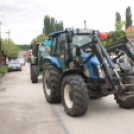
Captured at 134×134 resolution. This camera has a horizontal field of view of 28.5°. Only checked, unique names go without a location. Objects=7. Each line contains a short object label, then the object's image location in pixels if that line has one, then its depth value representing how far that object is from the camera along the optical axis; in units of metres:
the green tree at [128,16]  71.44
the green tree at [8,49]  42.31
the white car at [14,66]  28.38
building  48.79
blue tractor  6.39
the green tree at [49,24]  72.00
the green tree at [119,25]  52.33
